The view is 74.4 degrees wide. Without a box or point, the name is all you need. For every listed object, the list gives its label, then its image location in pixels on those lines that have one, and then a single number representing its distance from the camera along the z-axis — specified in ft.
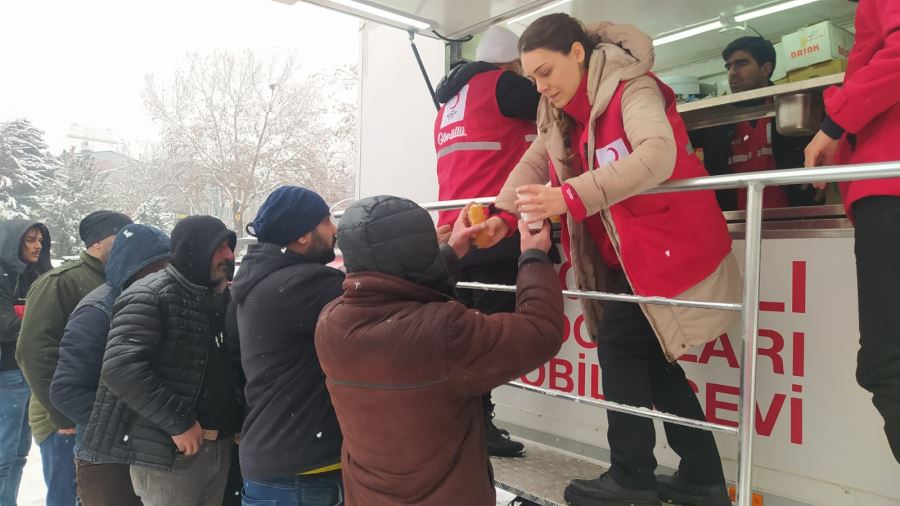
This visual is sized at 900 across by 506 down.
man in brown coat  5.14
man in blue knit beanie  7.25
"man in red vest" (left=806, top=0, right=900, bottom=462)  4.96
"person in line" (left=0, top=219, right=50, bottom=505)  14.17
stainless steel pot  8.41
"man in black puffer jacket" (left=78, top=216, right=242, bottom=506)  8.02
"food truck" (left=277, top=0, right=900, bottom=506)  6.61
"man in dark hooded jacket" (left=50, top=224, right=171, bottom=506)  8.90
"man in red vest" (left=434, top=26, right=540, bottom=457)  8.92
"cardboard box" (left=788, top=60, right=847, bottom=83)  8.28
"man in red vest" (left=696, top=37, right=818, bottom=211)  9.70
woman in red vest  5.96
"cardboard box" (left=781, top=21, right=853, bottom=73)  8.26
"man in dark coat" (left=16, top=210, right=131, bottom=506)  11.45
